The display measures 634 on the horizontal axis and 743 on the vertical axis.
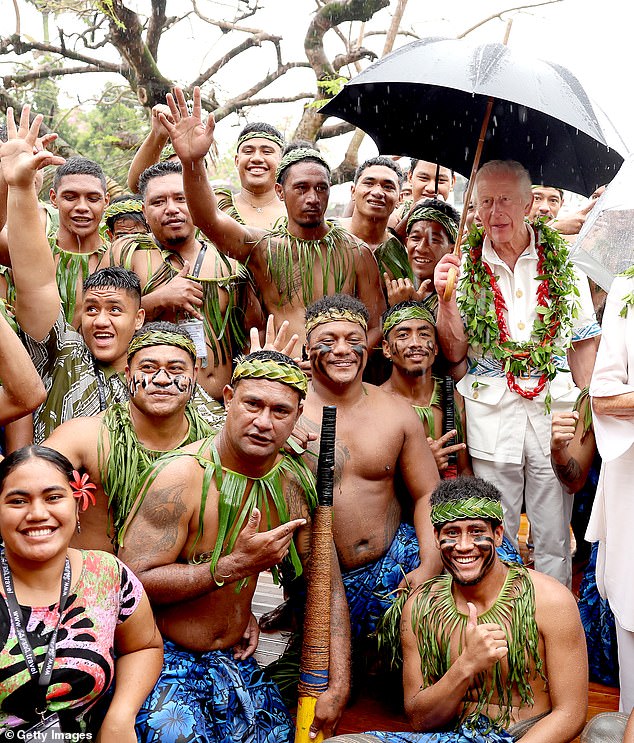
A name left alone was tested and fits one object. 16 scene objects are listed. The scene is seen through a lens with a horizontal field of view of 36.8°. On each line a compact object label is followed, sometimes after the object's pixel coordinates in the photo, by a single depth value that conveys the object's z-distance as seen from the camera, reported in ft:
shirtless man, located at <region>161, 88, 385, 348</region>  14.97
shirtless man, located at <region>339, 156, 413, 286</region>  16.26
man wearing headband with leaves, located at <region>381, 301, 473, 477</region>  14.23
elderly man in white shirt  14.03
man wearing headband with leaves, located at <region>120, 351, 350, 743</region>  10.61
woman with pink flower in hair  8.79
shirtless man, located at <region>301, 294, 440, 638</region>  13.10
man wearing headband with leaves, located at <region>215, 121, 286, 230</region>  17.80
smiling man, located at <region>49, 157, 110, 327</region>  14.66
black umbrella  12.44
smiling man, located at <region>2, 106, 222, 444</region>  13.21
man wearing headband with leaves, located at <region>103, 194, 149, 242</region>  17.52
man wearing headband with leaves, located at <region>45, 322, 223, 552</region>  11.68
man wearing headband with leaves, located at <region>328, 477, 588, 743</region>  10.11
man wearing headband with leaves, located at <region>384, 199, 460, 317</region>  15.97
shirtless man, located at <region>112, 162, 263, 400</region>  14.69
